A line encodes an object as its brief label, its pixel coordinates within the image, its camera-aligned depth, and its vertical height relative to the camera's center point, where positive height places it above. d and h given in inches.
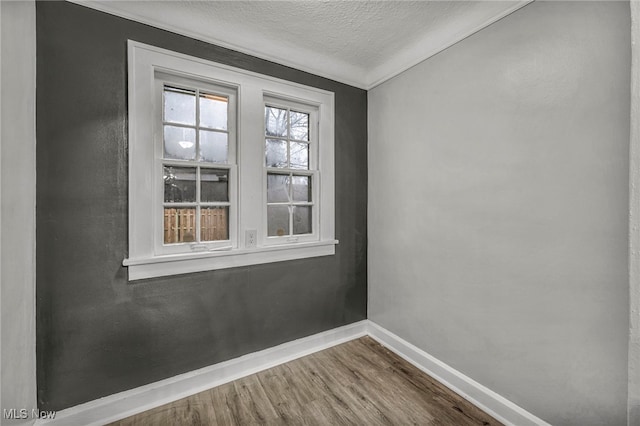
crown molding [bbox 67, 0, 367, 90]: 65.5 +50.8
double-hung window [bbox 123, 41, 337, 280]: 70.7 +13.9
